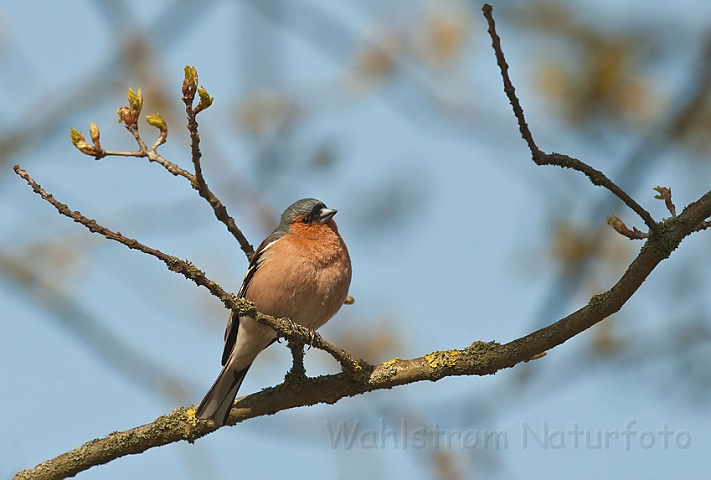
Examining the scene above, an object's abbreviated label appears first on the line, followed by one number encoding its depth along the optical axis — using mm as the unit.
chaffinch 14047
